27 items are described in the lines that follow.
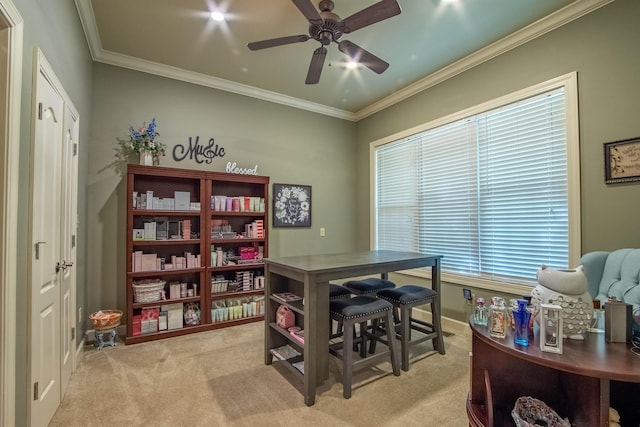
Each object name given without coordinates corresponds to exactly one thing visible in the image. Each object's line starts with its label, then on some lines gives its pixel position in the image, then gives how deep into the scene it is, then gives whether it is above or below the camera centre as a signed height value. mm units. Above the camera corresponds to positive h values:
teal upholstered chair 1840 -390
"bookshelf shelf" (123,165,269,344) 3221 -366
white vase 3332 +680
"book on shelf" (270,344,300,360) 2498 -1161
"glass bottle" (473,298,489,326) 1524 -505
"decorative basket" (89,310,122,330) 2932 -999
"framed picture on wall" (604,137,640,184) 2236 +429
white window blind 2729 +292
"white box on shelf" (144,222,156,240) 3278 -137
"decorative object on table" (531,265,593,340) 1293 -370
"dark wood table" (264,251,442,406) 2092 -559
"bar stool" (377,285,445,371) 2578 -835
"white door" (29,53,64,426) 1652 -214
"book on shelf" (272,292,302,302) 2455 -669
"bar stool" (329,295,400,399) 2172 -781
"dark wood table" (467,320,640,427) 1103 -759
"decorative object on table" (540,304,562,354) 1208 -463
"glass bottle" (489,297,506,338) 1391 -492
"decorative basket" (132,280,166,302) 3197 -789
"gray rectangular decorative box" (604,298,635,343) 1256 -448
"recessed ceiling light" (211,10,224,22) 2631 +1817
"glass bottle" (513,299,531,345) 1312 -477
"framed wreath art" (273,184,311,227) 4367 +192
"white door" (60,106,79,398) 2201 -178
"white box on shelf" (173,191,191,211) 3447 +209
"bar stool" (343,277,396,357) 2982 -720
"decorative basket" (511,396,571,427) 1291 -883
